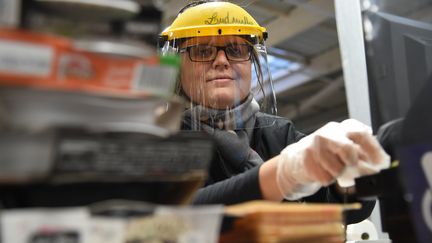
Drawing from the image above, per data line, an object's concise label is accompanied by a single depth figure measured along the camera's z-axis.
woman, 1.53
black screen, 0.76
